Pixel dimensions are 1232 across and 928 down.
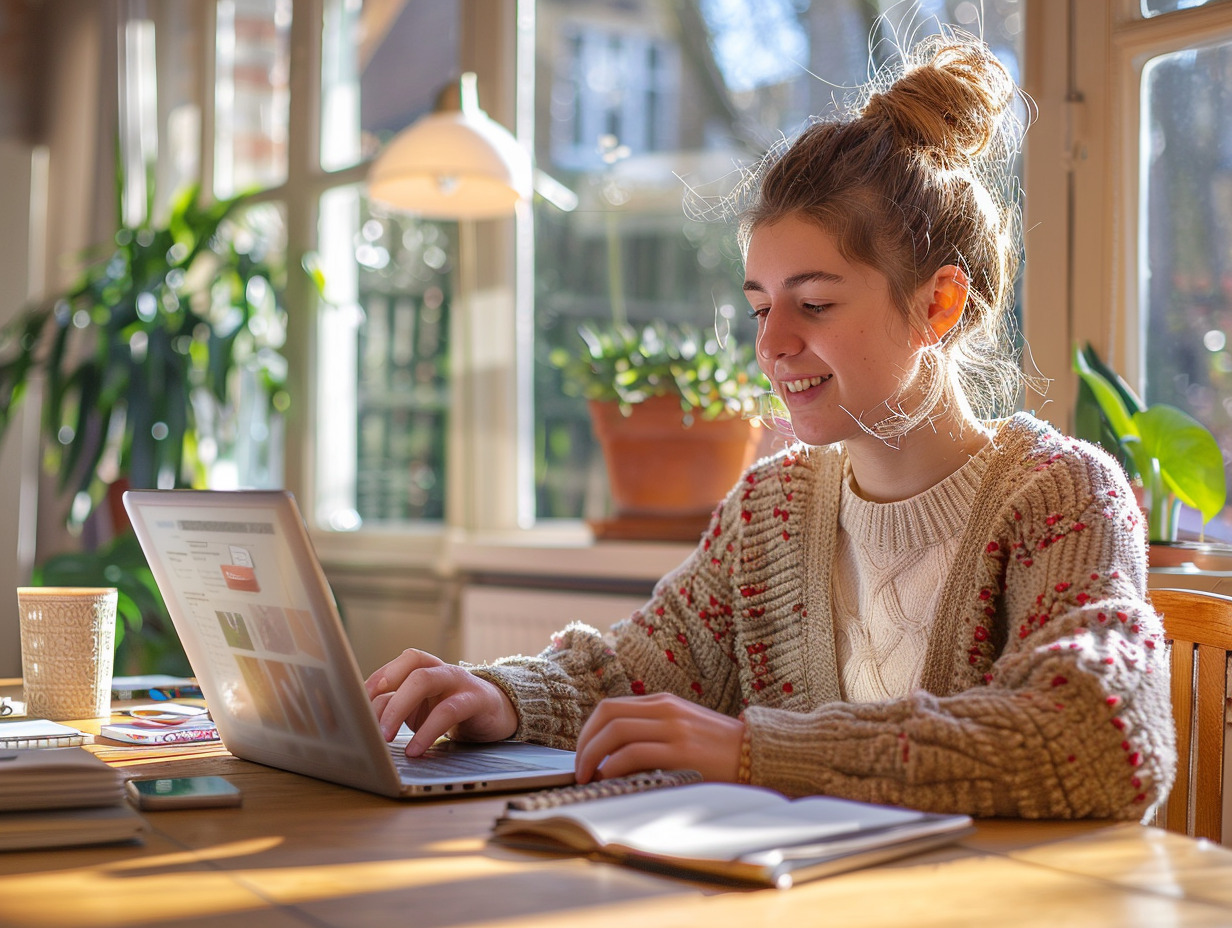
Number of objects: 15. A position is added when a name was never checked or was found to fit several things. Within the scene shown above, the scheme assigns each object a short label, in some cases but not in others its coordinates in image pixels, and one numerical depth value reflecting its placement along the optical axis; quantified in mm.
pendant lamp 2234
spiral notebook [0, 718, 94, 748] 1087
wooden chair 1164
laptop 860
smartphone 878
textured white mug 1232
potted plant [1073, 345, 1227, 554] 1559
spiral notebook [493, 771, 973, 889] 693
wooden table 630
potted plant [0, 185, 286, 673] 3080
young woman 1032
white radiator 2389
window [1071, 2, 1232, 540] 1782
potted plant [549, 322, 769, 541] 2264
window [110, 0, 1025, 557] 2541
